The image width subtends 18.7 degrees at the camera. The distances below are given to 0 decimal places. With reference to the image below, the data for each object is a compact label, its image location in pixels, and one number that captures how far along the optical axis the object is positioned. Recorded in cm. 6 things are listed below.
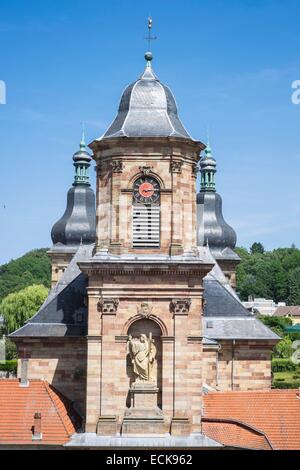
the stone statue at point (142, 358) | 3272
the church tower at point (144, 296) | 3275
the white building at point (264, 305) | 15912
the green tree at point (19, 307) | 10844
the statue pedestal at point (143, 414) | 3256
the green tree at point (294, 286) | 17812
